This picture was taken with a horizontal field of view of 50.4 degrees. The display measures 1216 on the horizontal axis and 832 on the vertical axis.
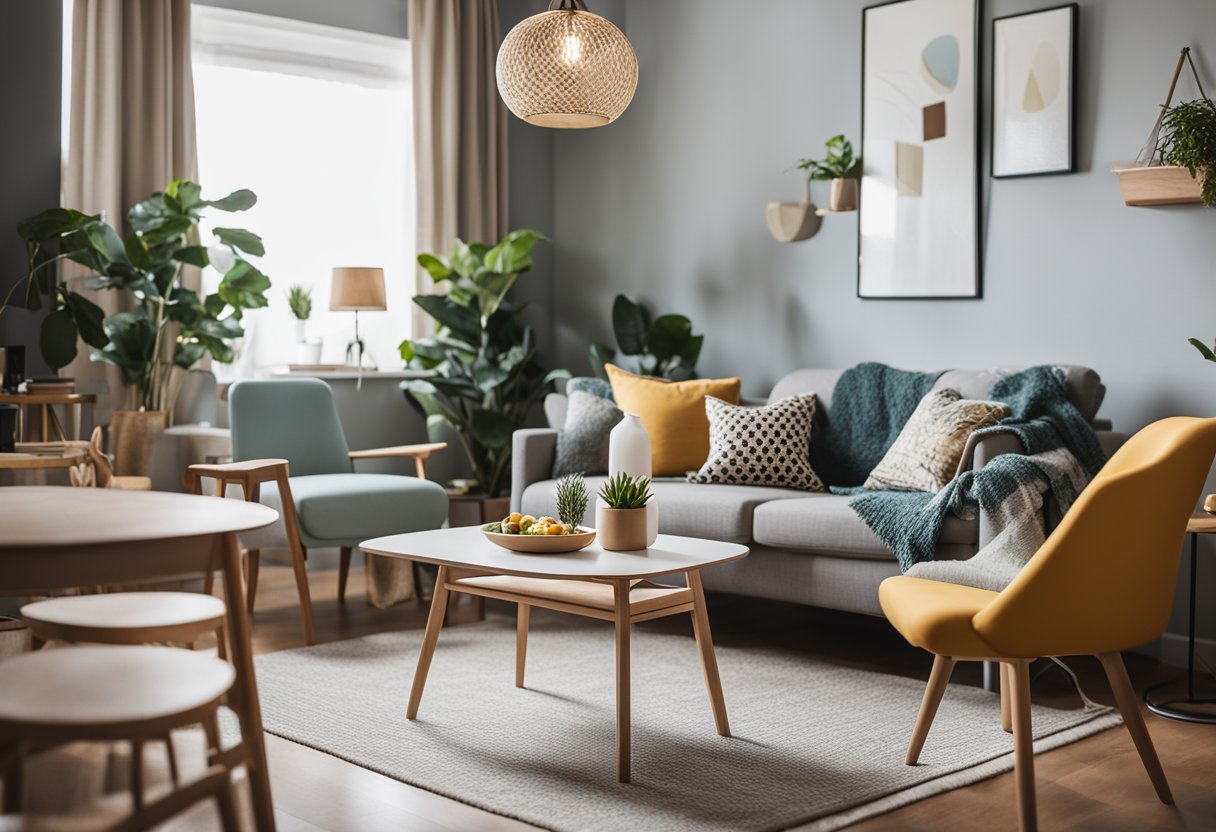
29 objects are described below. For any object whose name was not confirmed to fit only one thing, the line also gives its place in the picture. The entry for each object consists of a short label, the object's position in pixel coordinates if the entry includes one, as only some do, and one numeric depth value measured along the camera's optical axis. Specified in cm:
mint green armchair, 425
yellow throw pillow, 477
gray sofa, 378
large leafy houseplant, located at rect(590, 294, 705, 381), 543
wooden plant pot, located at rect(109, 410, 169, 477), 475
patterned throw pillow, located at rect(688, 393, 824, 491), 450
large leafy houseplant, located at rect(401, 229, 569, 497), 552
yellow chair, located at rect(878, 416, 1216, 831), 250
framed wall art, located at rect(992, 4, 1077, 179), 436
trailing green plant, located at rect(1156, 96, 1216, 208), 377
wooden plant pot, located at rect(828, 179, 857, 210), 497
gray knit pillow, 479
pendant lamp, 357
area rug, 271
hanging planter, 378
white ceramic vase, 336
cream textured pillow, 403
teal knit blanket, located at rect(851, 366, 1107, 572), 356
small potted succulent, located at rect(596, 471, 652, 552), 321
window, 548
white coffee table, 292
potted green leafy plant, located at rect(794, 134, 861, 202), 496
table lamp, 543
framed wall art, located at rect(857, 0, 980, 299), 467
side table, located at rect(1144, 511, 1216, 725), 325
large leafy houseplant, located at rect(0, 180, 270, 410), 462
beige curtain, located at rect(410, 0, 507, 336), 598
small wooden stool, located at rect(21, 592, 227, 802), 231
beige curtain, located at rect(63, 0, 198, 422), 492
